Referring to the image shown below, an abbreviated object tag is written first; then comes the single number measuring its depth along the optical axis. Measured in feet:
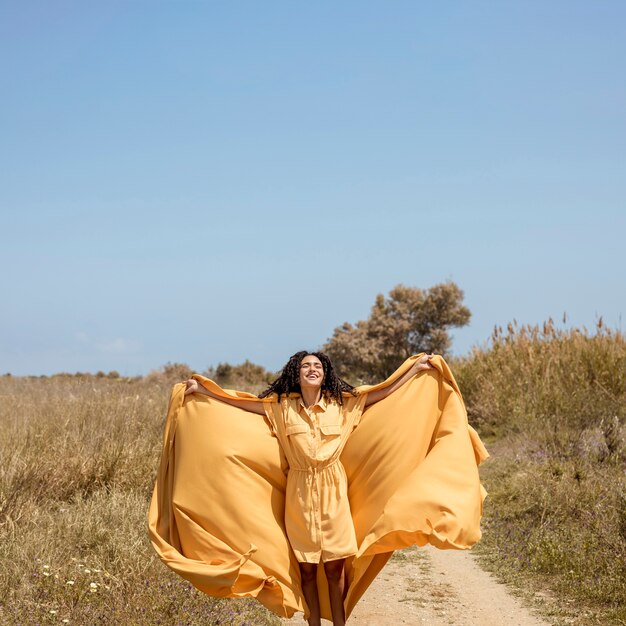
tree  114.11
